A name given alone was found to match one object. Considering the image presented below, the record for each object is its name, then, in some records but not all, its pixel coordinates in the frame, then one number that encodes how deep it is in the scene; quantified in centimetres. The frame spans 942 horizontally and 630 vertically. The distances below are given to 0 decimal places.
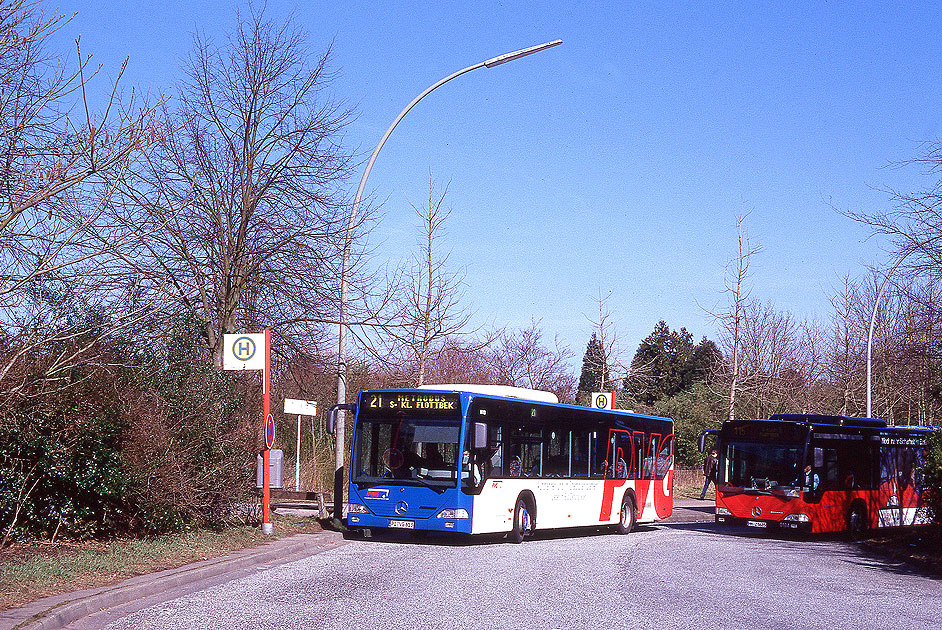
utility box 1783
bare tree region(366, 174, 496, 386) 2522
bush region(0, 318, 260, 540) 1344
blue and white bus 1858
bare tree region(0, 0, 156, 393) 989
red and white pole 1641
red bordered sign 1641
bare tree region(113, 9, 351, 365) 1858
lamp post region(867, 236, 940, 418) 1827
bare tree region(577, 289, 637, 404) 4128
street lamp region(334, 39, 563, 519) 1907
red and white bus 2459
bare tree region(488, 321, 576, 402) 5141
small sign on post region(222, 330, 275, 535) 1644
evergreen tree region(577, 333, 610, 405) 4141
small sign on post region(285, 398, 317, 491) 1834
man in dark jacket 2641
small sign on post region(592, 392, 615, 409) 2953
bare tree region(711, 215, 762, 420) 3797
